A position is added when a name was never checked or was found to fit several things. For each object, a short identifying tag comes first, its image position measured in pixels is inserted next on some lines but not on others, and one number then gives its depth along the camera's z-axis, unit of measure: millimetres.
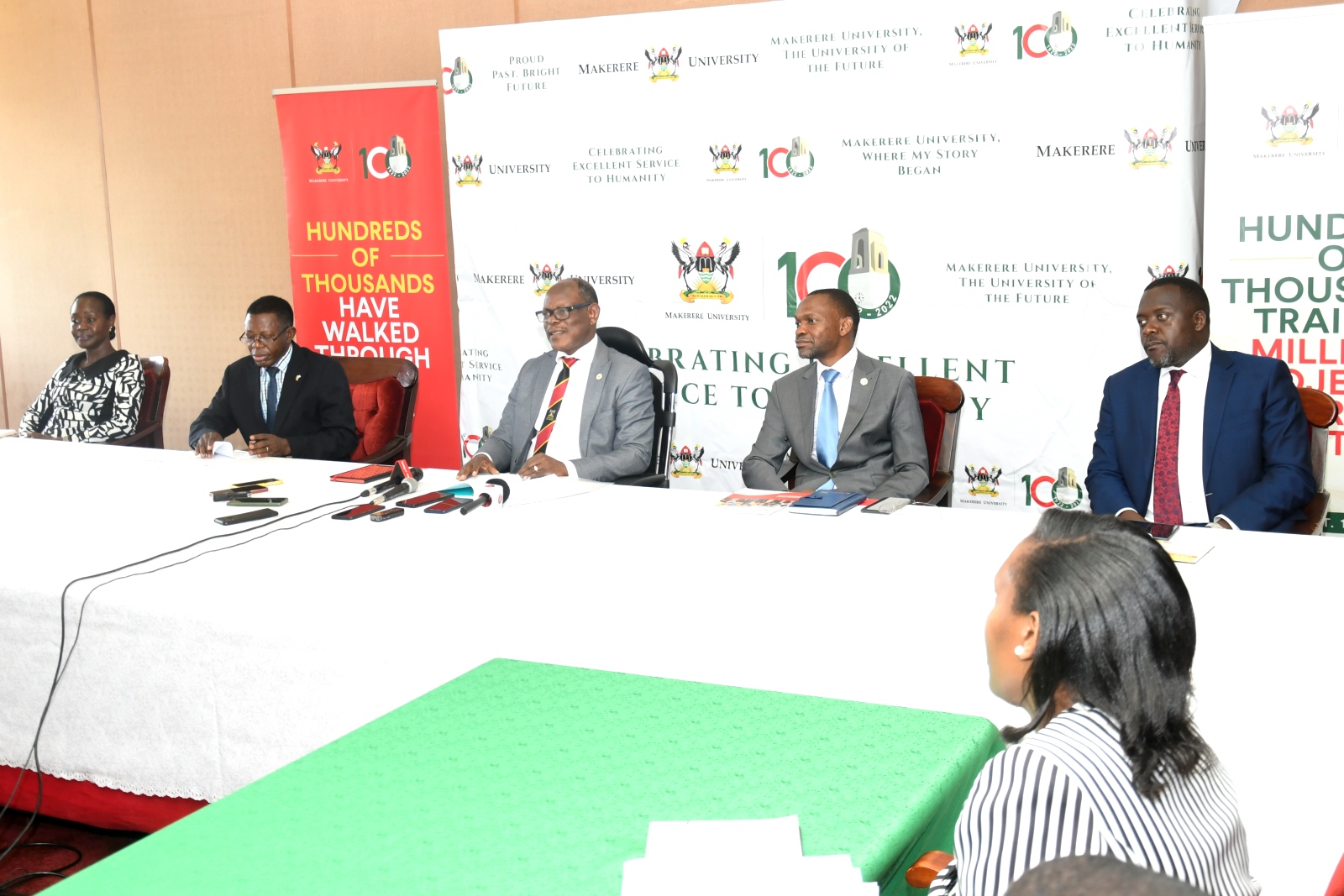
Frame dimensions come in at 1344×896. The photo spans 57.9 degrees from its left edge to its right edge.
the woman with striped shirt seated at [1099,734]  1082
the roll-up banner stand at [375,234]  5809
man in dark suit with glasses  4500
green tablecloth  1277
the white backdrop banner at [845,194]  4391
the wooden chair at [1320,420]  3406
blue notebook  3023
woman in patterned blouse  5090
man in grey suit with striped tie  4066
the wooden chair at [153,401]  5098
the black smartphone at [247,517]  3105
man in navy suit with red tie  3369
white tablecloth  2020
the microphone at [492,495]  3232
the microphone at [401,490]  3332
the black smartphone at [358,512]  3152
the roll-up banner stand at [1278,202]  4023
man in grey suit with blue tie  3746
